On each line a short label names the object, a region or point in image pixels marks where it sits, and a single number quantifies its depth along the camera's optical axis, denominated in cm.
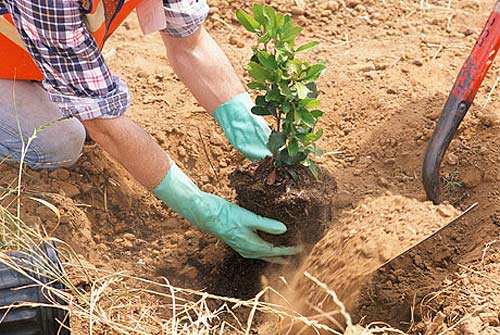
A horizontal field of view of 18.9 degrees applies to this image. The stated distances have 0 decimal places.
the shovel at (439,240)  456
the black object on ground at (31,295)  366
